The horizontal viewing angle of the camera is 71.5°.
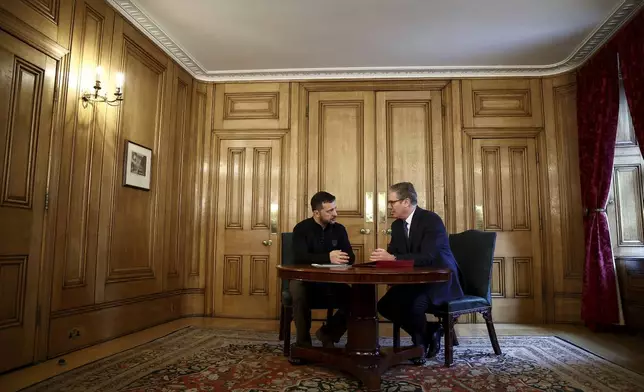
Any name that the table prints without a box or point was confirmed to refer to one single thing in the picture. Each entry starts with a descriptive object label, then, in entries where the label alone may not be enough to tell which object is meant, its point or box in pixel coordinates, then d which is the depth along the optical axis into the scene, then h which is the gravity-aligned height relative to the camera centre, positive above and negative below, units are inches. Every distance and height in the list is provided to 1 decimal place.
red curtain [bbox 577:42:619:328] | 166.6 +23.4
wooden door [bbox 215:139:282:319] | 201.6 +5.4
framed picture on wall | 156.0 +26.5
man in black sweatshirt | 118.3 -4.6
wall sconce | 136.5 +45.8
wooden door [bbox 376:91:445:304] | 200.8 +43.3
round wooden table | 90.0 -18.5
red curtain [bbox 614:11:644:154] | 145.6 +60.0
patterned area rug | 96.0 -31.1
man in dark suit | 115.9 -5.4
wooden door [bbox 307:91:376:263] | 201.3 +38.4
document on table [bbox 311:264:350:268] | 104.7 -5.7
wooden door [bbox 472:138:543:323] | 192.4 +11.0
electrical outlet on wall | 128.5 -27.2
